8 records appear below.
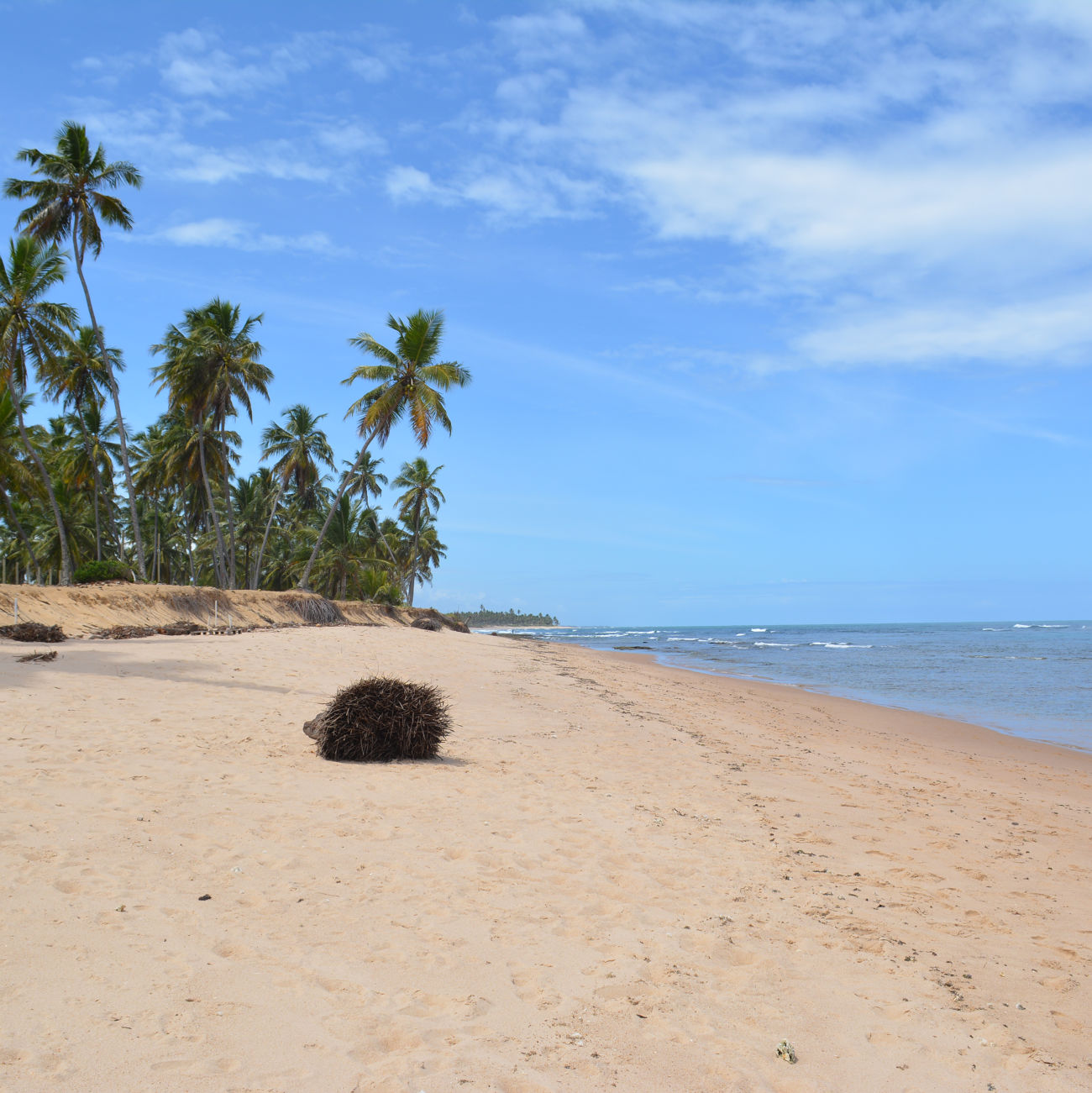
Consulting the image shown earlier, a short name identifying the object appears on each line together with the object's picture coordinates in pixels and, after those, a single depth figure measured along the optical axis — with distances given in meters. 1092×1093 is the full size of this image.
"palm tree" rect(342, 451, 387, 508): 47.12
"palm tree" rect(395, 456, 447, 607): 50.69
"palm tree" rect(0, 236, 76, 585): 26.03
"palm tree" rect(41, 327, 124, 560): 28.77
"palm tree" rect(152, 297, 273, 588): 31.53
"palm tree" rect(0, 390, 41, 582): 28.78
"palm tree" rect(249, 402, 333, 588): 40.34
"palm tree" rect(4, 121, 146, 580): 26.09
